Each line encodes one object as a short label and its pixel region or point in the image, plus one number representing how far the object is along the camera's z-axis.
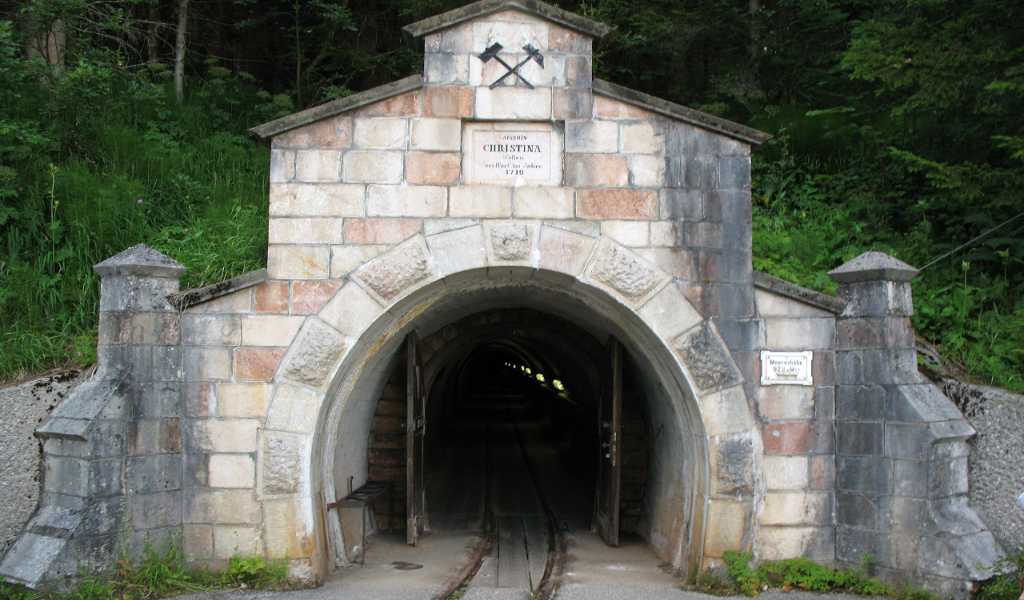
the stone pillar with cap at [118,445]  5.96
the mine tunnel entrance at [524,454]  8.91
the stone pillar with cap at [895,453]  6.15
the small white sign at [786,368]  6.71
